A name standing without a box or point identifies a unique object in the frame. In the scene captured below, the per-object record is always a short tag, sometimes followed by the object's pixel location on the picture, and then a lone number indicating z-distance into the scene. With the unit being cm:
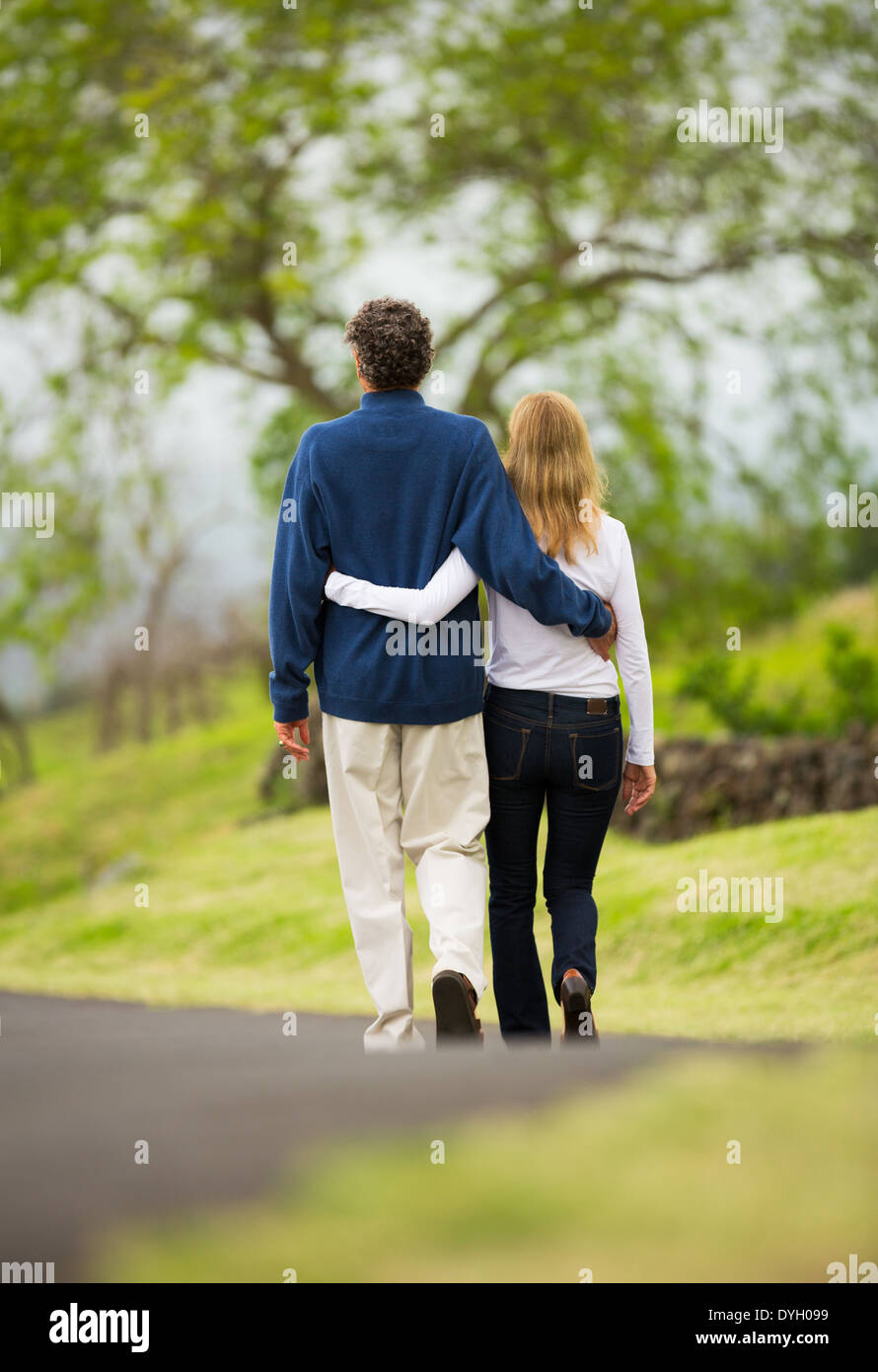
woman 671
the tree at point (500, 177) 2208
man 643
